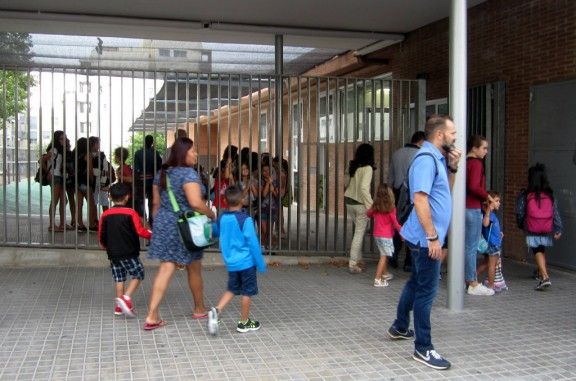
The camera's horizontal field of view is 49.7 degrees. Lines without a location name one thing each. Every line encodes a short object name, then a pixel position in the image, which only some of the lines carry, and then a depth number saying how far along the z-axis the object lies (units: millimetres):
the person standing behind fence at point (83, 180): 9281
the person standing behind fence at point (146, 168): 8877
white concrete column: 5996
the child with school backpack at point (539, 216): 6961
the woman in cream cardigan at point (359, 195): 7945
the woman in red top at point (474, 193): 6523
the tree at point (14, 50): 10078
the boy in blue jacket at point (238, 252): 5223
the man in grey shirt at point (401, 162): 7781
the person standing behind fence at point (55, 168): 9031
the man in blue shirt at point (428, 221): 4406
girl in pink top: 7250
